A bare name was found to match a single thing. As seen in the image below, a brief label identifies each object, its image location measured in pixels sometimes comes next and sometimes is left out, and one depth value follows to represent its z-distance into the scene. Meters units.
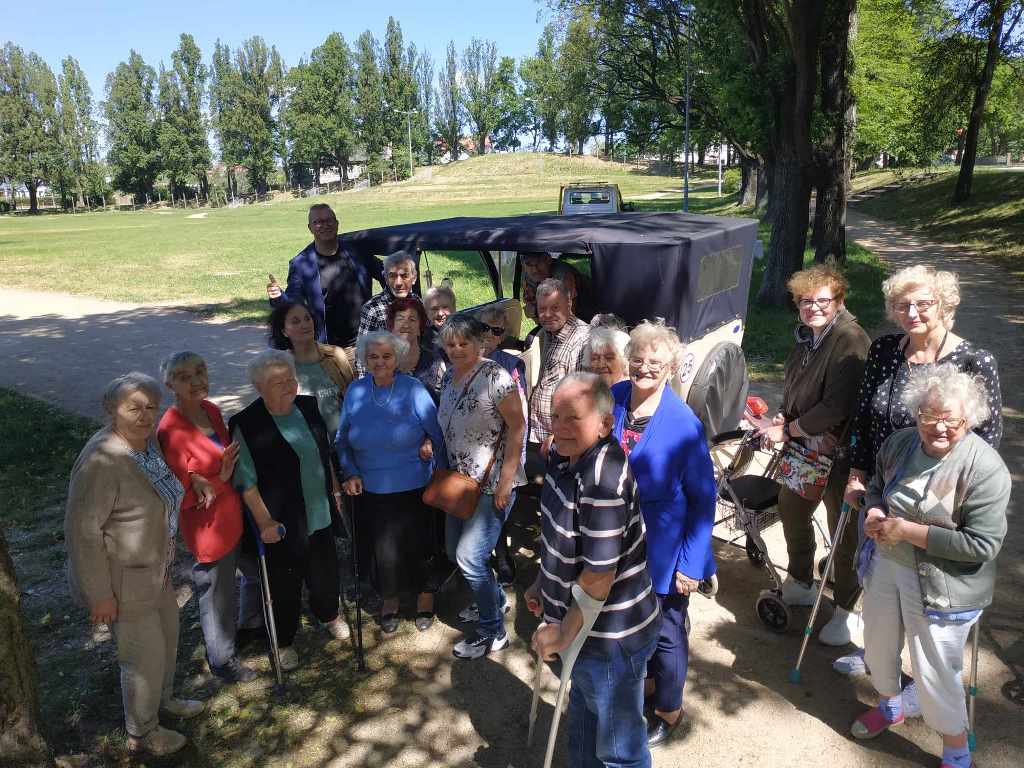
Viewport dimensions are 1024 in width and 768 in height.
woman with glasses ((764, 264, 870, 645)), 3.73
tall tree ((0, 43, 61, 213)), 72.38
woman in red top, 3.54
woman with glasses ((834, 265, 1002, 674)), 3.13
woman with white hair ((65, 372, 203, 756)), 2.99
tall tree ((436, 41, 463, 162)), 104.50
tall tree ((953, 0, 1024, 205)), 19.06
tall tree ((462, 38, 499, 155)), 104.88
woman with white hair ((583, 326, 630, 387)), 3.79
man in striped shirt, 2.37
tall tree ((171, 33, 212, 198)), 80.00
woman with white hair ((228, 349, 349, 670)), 3.73
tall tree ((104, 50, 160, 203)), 76.94
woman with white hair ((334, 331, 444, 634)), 3.96
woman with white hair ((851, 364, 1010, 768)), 2.70
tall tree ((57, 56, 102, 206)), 75.94
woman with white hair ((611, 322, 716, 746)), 2.91
